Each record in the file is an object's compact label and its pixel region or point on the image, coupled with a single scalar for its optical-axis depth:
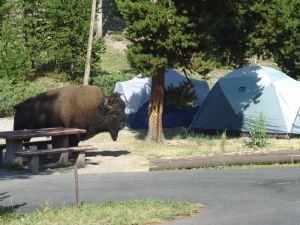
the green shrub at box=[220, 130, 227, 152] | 17.51
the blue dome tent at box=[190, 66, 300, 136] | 21.00
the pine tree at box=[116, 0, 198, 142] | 17.80
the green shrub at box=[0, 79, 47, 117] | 29.83
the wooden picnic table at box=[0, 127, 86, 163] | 14.27
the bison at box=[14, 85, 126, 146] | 16.19
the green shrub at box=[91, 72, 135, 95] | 34.19
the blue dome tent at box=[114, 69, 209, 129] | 24.75
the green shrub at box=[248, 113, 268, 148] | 18.41
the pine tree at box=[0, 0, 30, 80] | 33.24
